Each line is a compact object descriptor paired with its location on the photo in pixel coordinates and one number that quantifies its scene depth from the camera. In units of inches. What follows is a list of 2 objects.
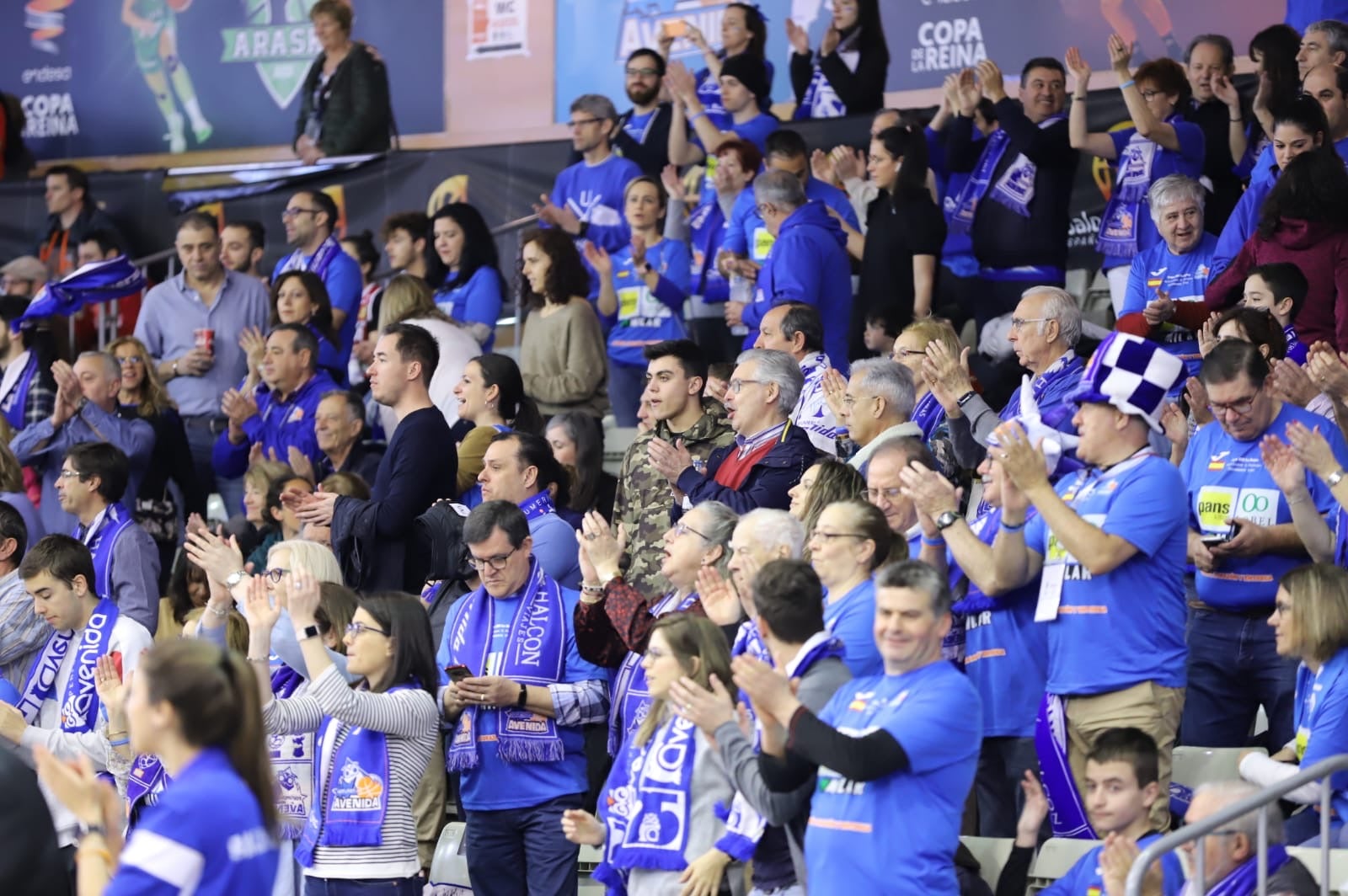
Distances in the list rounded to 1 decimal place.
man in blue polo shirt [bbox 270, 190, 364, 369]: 862.5
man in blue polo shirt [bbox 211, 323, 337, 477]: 742.5
